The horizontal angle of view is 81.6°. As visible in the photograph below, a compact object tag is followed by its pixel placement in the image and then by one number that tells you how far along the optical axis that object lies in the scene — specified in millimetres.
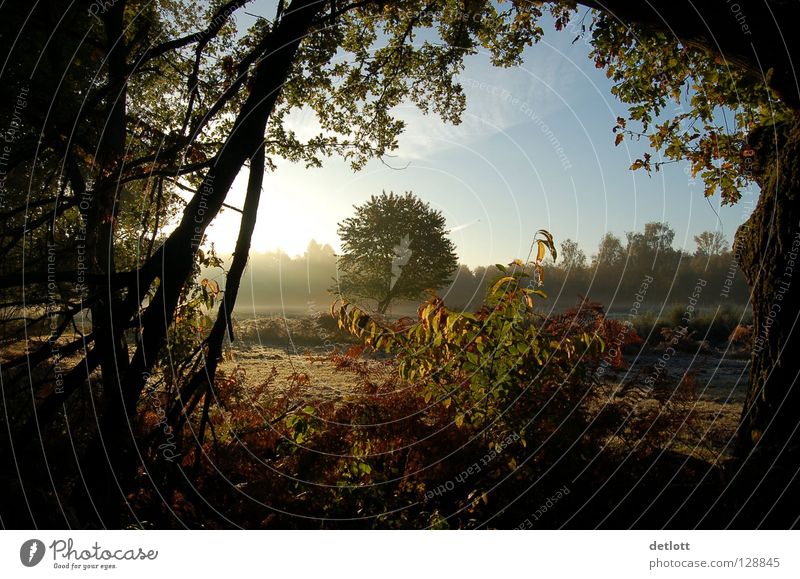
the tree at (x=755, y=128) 3521
